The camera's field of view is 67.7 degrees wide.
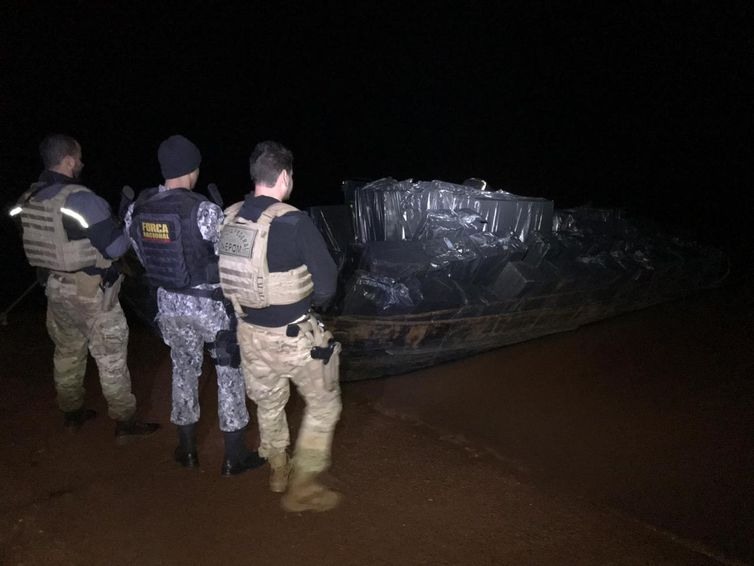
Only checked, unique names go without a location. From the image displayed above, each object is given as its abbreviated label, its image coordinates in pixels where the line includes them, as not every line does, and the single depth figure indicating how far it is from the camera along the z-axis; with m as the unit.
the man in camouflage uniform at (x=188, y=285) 3.08
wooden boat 4.84
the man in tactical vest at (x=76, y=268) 3.39
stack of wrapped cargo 5.18
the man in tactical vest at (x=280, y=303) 2.78
